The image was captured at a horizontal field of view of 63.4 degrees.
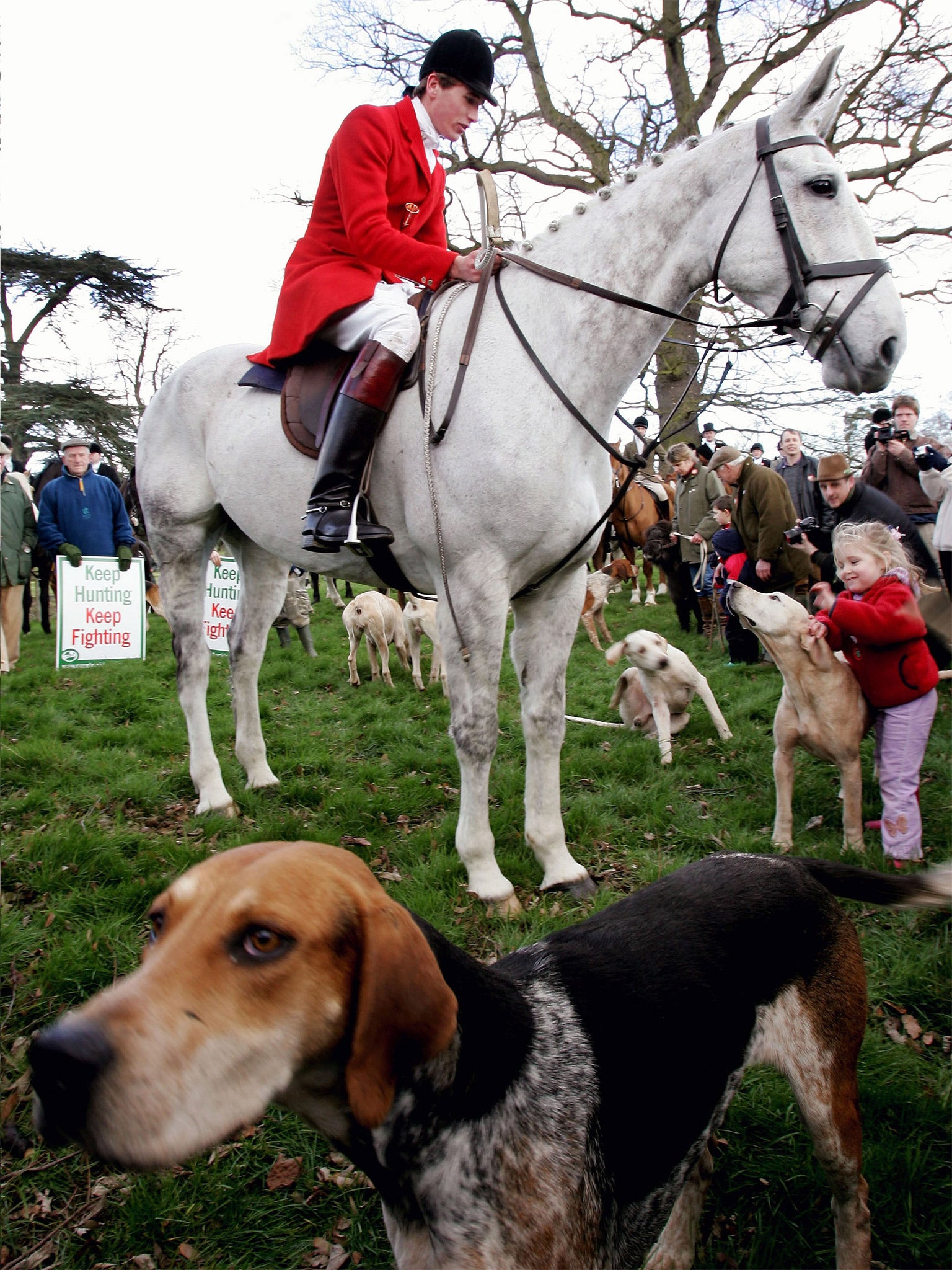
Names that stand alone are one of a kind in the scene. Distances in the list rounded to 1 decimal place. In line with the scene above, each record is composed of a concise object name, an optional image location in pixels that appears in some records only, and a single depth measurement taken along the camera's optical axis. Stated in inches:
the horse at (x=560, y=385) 127.6
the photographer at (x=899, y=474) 321.7
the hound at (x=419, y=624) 358.0
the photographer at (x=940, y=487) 199.8
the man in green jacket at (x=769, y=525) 342.0
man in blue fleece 385.4
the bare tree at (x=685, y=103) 589.0
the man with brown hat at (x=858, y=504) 273.4
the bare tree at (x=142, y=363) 1237.1
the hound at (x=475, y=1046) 48.1
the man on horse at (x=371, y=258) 142.1
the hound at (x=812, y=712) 170.6
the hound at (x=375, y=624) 358.3
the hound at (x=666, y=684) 255.3
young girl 162.9
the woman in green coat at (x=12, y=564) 377.1
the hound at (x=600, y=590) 452.4
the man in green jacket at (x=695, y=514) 432.5
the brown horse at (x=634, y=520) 550.9
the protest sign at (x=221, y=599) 378.0
